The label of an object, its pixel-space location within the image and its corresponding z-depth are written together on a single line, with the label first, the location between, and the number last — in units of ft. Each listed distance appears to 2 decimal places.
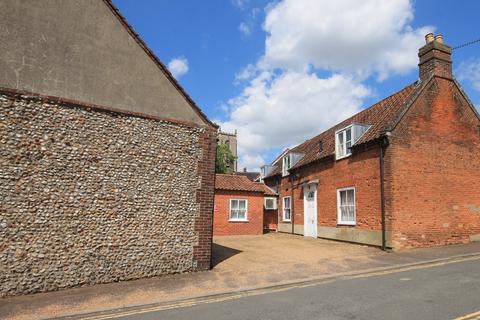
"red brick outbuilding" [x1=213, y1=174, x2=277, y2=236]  73.15
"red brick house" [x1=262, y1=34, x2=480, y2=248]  47.65
